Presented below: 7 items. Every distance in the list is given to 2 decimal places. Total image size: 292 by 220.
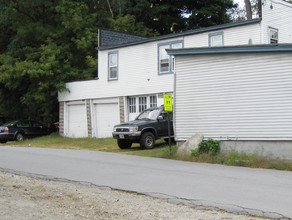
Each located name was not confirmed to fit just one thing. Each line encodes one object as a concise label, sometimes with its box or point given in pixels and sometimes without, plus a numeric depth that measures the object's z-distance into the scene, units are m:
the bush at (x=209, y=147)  17.16
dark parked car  31.78
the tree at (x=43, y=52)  31.77
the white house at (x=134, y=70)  23.36
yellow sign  18.30
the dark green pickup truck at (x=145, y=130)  20.75
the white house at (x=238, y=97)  16.20
